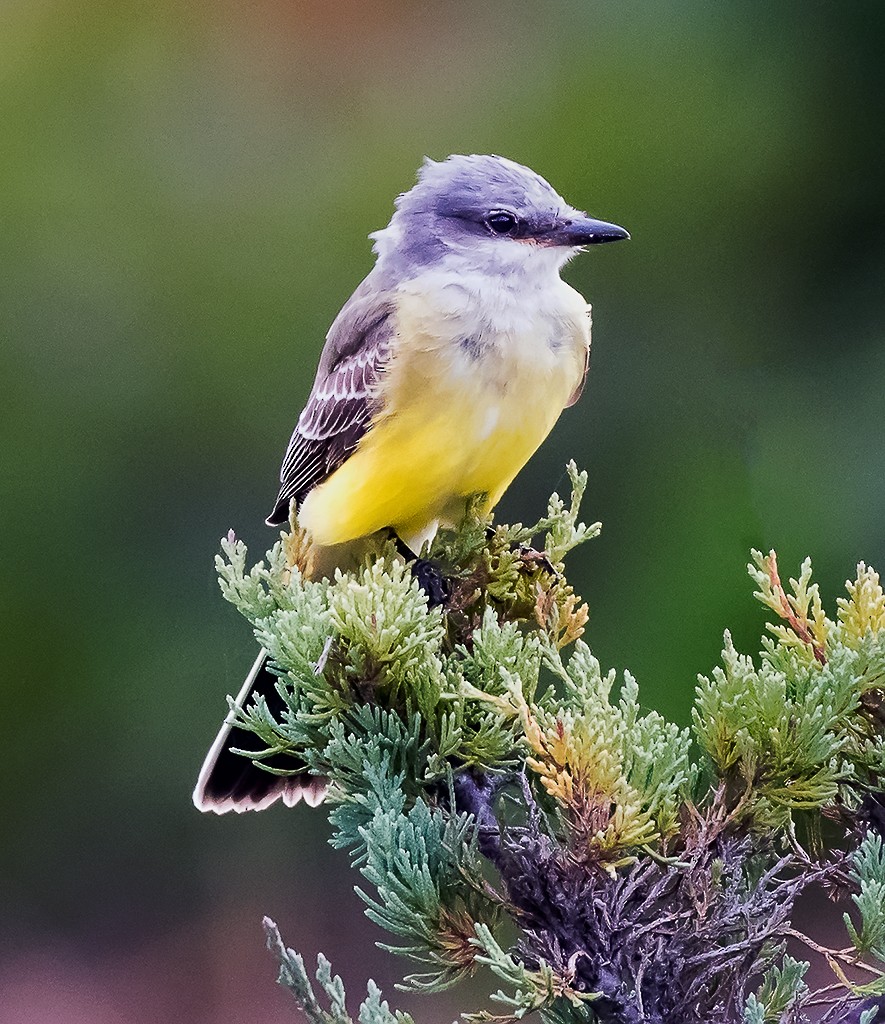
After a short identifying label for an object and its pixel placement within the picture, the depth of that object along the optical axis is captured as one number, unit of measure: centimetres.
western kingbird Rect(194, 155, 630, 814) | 498
